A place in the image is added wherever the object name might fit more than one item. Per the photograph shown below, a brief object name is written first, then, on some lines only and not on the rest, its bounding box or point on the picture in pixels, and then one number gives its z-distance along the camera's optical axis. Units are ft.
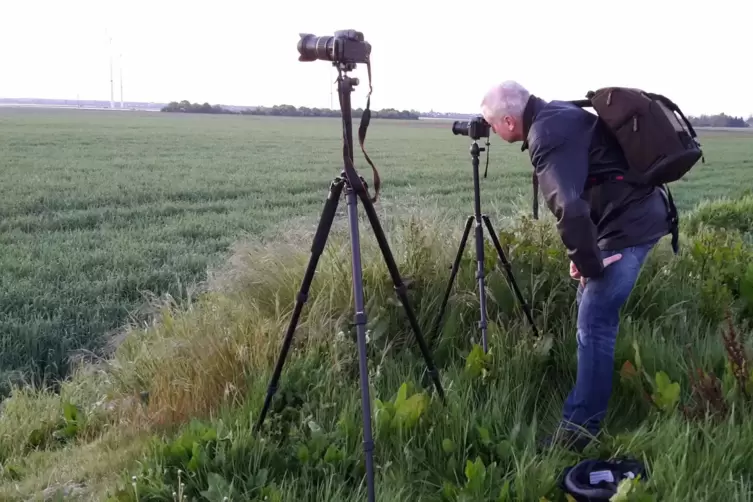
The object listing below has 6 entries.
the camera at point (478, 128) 11.51
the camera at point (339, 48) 8.24
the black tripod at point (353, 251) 8.36
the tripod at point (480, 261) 11.85
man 9.00
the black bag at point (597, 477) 7.77
